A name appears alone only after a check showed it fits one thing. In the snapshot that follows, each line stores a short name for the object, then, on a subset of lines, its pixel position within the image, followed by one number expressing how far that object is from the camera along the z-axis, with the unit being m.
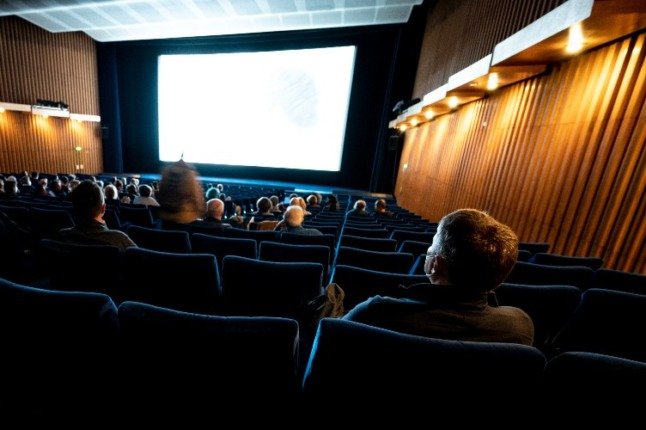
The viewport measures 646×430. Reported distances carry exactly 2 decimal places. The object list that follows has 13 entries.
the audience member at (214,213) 3.54
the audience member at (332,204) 8.27
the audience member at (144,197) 5.58
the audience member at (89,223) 2.24
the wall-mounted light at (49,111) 13.20
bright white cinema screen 14.32
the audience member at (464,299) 1.03
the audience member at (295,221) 3.49
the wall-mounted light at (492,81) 5.64
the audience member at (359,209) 6.36
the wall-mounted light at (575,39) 3.56
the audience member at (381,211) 6.79
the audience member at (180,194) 3.14
